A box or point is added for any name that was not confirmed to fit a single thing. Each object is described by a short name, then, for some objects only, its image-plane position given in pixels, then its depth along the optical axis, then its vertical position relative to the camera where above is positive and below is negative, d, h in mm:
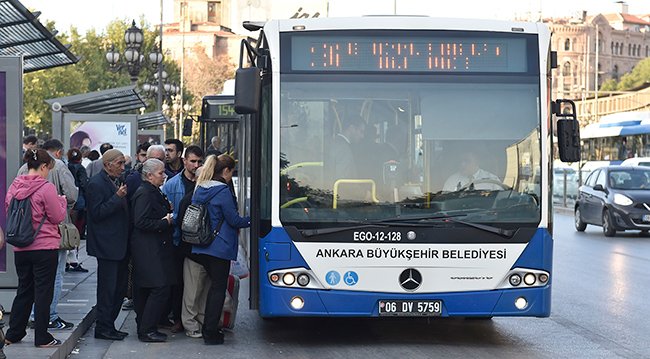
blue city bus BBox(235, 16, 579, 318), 10070 -78
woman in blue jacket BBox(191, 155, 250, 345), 10406 -621
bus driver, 10148 -118
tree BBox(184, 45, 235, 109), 108812 +7898
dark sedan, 26500 -812
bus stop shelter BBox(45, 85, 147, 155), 24938 +782
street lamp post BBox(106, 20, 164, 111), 33781 +3000
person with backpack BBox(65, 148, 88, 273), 16406 -532
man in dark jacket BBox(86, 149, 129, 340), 10375 -553
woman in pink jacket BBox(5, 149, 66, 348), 9336 -616
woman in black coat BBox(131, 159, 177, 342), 10398 -713
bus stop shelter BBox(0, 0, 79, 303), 10781 +253
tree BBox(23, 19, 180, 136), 56594 +4408
